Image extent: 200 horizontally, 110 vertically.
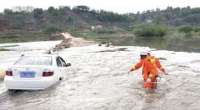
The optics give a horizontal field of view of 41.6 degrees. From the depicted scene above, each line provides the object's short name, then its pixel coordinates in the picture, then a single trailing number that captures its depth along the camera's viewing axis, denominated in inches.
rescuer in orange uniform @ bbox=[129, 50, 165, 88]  340.2
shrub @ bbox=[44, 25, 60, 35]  3785.4
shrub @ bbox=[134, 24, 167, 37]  2682.1
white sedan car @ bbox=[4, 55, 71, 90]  330.6
